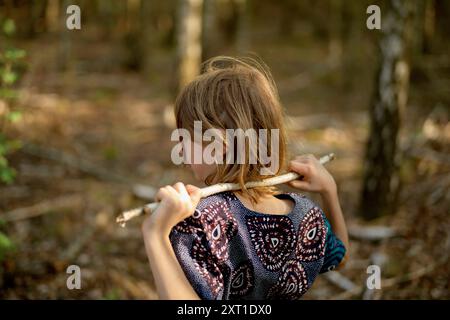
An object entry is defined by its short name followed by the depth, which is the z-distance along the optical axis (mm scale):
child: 1723
